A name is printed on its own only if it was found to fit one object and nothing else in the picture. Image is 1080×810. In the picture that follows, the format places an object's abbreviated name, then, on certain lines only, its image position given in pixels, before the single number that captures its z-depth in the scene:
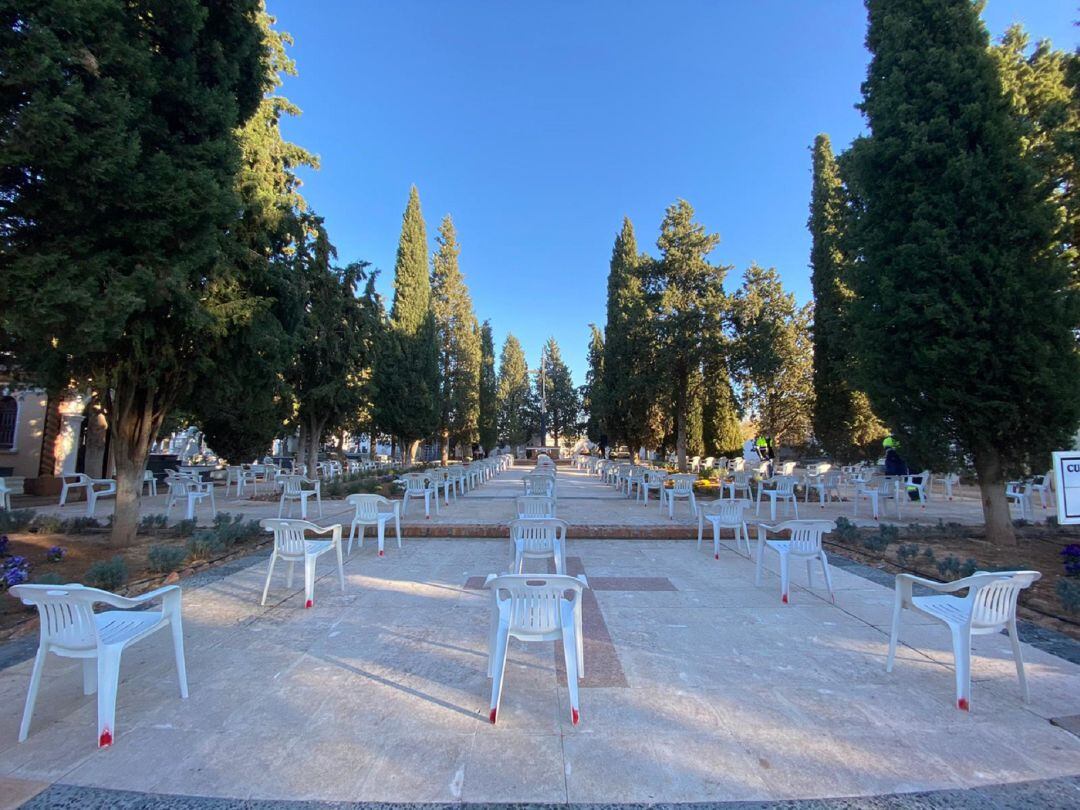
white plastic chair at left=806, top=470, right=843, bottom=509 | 11.93
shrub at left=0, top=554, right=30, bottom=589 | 4.53
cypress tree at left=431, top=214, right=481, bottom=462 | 26.94
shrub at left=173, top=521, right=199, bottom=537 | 7.52
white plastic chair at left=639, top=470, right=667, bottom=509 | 12.10
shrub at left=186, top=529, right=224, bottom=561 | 6.02
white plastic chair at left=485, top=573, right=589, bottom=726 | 2.64
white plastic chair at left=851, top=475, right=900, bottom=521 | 9.91
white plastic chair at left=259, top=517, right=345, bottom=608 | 4.51
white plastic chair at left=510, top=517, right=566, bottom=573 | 4.88
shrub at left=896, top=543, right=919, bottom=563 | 6.04
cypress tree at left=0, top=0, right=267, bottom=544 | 3.99
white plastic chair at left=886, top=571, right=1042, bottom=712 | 2.77
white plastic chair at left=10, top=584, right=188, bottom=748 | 2.35
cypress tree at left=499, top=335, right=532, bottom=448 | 46.19
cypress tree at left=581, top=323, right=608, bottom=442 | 24.36
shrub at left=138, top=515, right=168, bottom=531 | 7.70
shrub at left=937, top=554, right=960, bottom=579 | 5.15
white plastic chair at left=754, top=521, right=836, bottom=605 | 4.63
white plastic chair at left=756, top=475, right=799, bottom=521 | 9.69
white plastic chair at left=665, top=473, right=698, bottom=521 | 9.75
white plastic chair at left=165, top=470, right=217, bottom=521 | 9.12
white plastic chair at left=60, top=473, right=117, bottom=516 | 9.51
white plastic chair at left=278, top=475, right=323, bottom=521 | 9.59
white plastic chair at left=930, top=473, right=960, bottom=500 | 14.07
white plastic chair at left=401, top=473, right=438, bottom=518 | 10.16
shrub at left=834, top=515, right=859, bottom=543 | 7.27
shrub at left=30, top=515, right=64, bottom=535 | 7.42
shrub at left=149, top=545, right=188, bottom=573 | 5.43
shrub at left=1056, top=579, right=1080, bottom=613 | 4.12
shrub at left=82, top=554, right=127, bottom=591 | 4.62
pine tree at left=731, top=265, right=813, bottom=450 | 16.27
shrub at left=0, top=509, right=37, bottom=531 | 7.34
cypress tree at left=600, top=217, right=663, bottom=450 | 17.80
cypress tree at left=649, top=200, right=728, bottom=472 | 16.66
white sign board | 3.49
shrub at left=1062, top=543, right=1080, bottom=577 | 5.20
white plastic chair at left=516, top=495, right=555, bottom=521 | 6.68
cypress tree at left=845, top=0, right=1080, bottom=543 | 6.52
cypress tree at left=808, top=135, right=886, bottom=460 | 15.13
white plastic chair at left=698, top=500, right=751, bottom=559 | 6.46
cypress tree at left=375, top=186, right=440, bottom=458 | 20.58
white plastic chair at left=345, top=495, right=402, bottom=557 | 6.54
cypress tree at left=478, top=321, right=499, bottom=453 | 34.94
